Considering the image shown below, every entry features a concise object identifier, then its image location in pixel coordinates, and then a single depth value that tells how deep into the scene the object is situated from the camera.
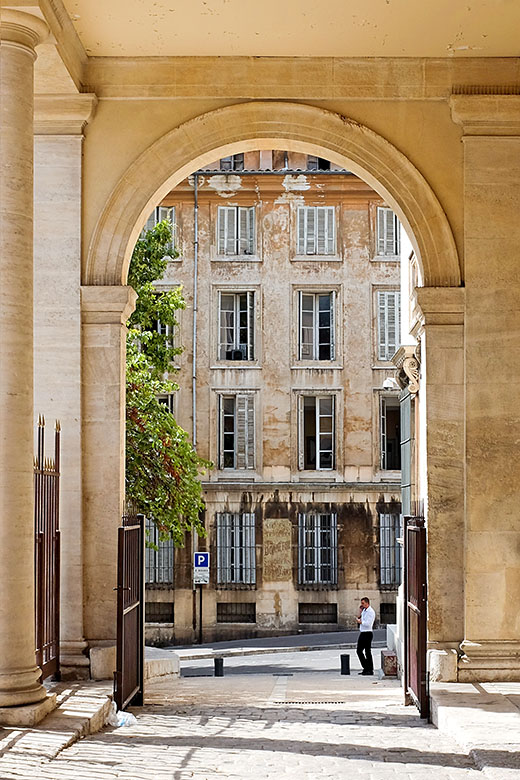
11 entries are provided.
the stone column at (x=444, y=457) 10.48
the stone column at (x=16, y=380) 8.16
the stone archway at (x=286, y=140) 10.78
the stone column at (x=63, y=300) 10.43
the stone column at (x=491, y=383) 10.34
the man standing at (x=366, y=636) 17.94
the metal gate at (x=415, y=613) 9.42
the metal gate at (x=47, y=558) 9.37
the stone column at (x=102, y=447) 10.45
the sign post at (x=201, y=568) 25.22
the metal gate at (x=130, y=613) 9.28
